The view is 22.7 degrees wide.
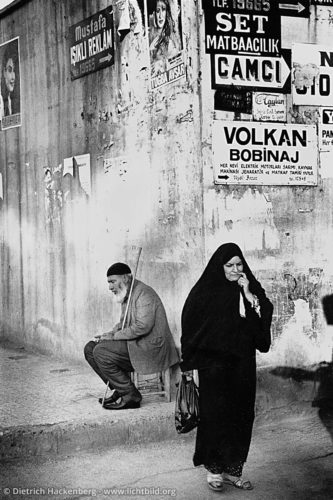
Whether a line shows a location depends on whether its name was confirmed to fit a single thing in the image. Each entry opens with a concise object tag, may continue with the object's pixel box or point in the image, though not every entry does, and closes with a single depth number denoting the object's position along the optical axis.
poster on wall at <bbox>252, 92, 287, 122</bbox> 7.12
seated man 6.79
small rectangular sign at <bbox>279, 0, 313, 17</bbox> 7.24
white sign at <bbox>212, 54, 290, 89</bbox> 6.95
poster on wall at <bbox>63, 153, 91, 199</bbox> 8.69
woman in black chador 5.34
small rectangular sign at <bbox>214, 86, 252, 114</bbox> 6.96
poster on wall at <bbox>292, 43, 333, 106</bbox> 7.35
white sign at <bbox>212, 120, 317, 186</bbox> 6.96
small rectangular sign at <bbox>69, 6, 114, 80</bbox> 8.10
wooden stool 7.07
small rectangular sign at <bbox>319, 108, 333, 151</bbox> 7.46
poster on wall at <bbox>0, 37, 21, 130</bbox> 10.21
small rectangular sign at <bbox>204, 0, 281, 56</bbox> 6.89
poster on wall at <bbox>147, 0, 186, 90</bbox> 6.96
